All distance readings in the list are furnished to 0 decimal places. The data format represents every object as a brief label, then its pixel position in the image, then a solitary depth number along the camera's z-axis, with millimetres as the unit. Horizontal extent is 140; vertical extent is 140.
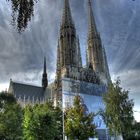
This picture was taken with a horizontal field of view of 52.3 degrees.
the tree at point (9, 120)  23977
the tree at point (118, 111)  22844
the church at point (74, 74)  52913
